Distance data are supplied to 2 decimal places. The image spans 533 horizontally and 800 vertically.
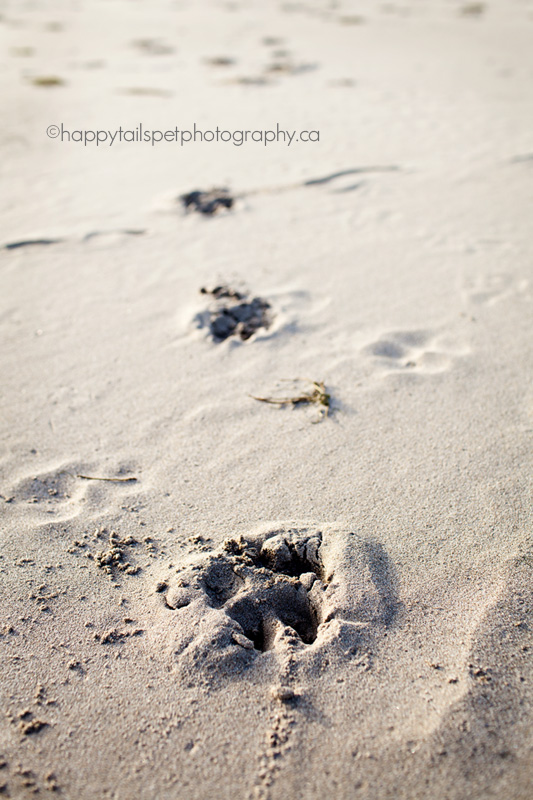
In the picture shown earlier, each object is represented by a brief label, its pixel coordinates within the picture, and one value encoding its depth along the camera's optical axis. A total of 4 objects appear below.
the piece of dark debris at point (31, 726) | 1.00
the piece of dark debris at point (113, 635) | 1.05
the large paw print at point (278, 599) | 1.03
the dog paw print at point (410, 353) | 1.28
